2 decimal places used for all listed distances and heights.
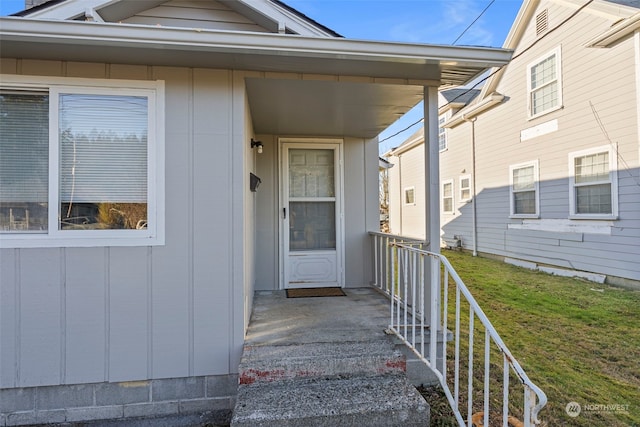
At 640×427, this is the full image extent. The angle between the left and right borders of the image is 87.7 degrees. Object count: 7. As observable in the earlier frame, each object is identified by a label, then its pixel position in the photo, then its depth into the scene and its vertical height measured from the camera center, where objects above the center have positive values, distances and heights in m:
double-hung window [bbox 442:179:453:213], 11.10 +0.68
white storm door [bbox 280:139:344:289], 4.55 +0.04
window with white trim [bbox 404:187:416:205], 12.87 +0.82
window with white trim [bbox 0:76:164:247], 2.40 +0.41
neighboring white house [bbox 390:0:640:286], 5.49 +1.47
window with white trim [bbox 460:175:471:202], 10.02 +0.86
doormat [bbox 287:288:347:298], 4.08 -0.96
